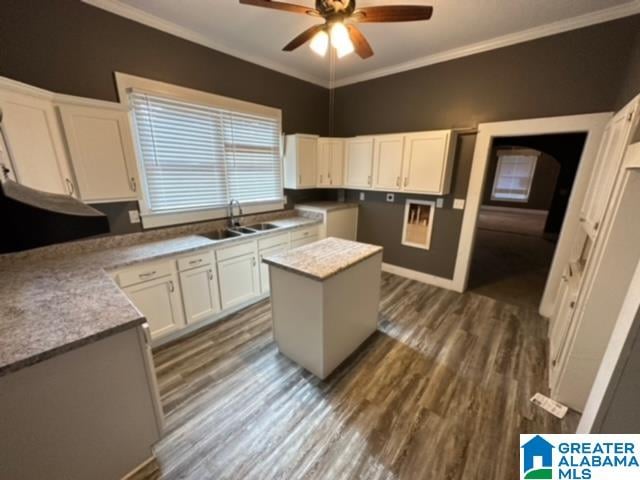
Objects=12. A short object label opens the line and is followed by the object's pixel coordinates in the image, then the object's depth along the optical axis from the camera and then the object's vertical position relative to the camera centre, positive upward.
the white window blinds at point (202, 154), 2.46 +0.19
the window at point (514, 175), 9.41 -0.02
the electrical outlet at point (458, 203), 3.21 -0.37
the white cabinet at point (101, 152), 1.82 +0.14
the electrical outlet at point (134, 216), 2.43 -0.43
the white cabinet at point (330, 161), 3.83 +0.16
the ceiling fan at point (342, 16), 1.56 +0.99
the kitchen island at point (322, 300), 1.85 -0.98
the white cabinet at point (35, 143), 1.43 +0.16
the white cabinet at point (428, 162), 3.01 +0.14
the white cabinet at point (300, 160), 3.55 +0.17
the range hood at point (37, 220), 0.91 -0.20
